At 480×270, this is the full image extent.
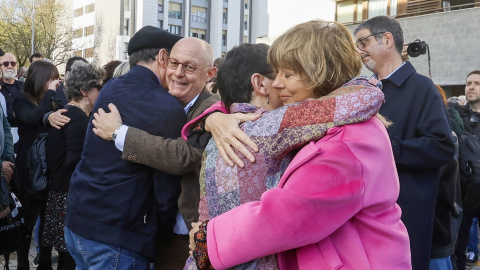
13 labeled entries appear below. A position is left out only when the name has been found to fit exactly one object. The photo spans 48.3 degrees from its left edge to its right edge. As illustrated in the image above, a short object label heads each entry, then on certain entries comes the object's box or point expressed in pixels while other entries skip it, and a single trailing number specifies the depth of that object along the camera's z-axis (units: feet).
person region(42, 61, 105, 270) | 13.92
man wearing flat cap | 8.89
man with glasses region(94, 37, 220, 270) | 8.37
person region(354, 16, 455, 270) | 10.06
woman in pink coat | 5.17
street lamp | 116.16
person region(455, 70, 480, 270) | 18.47
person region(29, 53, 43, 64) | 35.62
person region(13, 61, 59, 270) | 17.88
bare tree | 118.42
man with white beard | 23.08
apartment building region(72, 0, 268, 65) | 203.65
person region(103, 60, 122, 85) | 17.36
